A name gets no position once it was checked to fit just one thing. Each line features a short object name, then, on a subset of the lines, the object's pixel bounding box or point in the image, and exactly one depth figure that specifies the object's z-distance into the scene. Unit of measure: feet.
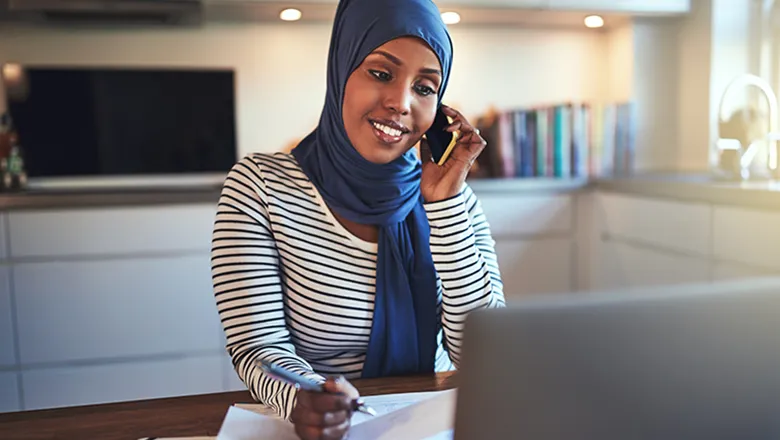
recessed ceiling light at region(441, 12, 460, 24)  8.81
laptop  1.33
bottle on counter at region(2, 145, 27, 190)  8.05
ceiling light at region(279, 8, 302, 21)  8.48
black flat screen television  8.37
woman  3.25
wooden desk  2.34
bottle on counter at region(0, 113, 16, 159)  8.13
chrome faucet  7.33
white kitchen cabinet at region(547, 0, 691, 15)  8.75
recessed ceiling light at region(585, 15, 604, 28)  9.41
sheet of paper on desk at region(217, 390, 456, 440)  2.18
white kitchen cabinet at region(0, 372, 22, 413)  7.27
